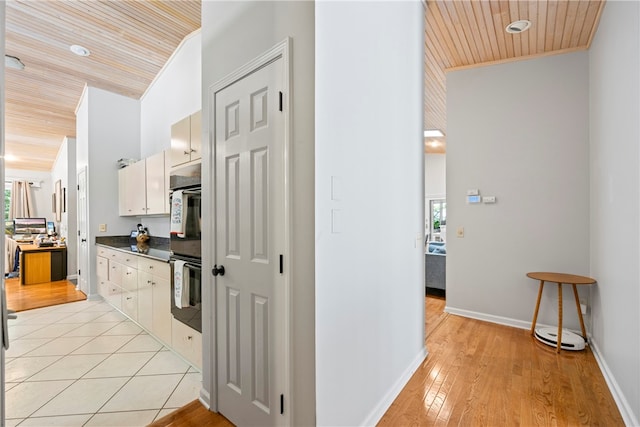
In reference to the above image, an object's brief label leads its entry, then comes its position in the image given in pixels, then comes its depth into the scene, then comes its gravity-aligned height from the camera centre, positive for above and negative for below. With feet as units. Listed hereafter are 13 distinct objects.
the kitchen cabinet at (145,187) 11.91 +1.10
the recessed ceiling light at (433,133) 22.07 +5.60
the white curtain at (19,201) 26.32 +1.13
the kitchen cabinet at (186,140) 8.39 +2.05
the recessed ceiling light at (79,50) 12.03 +6.41
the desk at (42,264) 18.75 -3.06
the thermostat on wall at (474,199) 12.10 +0.47
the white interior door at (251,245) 5.24 -0.59
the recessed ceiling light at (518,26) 9.45 +5.67
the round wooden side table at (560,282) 9.30 -2.14
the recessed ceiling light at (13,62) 12.29 +6.00
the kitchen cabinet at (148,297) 8.54 -2.95
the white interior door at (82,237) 15.78 -1.24
